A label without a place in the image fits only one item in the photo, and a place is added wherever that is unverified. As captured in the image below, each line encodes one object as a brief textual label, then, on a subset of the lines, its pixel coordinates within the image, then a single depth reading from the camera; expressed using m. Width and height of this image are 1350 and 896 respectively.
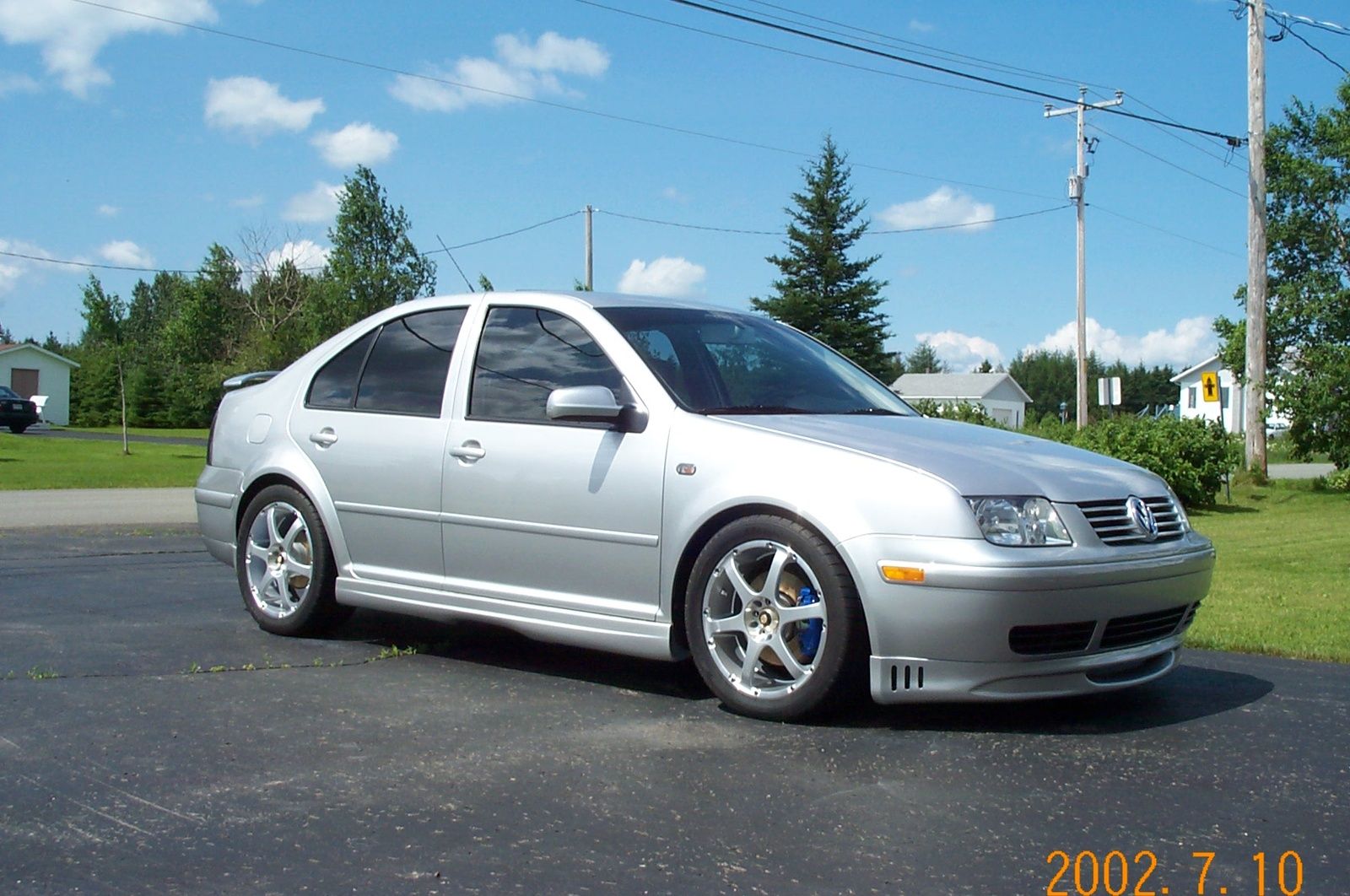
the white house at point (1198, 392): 84.25
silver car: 4.23
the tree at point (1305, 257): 22.83
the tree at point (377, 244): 51.19
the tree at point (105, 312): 39.09
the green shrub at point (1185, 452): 19.11
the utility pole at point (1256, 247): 23.27
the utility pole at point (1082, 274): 34.88
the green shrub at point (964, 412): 18.59
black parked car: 48.12
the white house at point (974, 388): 102.81
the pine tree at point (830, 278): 53.72
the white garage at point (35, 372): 71.50
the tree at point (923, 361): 151.00
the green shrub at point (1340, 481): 21.53
